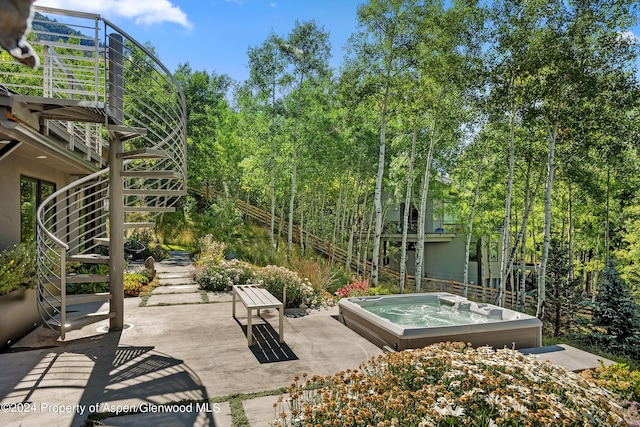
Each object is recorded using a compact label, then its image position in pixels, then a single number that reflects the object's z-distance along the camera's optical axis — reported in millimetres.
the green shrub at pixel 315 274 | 8977
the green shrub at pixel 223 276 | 8961
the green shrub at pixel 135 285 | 8227
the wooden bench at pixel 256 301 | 4926
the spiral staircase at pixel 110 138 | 4648
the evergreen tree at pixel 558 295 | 10516
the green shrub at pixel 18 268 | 4777
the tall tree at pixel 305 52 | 13023
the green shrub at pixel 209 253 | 10422
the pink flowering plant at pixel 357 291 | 8779
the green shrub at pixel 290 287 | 7605
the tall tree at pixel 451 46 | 10047
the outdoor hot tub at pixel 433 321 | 5211
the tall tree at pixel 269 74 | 13414
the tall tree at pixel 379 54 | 10312
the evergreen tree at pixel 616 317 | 8812
